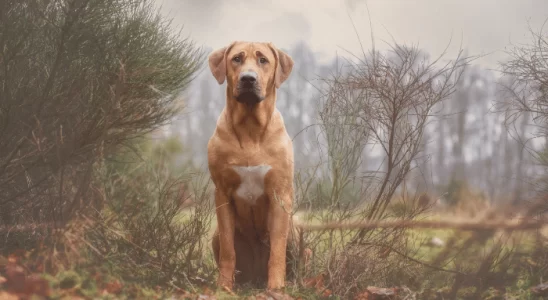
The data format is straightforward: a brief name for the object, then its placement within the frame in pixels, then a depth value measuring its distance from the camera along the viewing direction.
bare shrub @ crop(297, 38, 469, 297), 4.96
